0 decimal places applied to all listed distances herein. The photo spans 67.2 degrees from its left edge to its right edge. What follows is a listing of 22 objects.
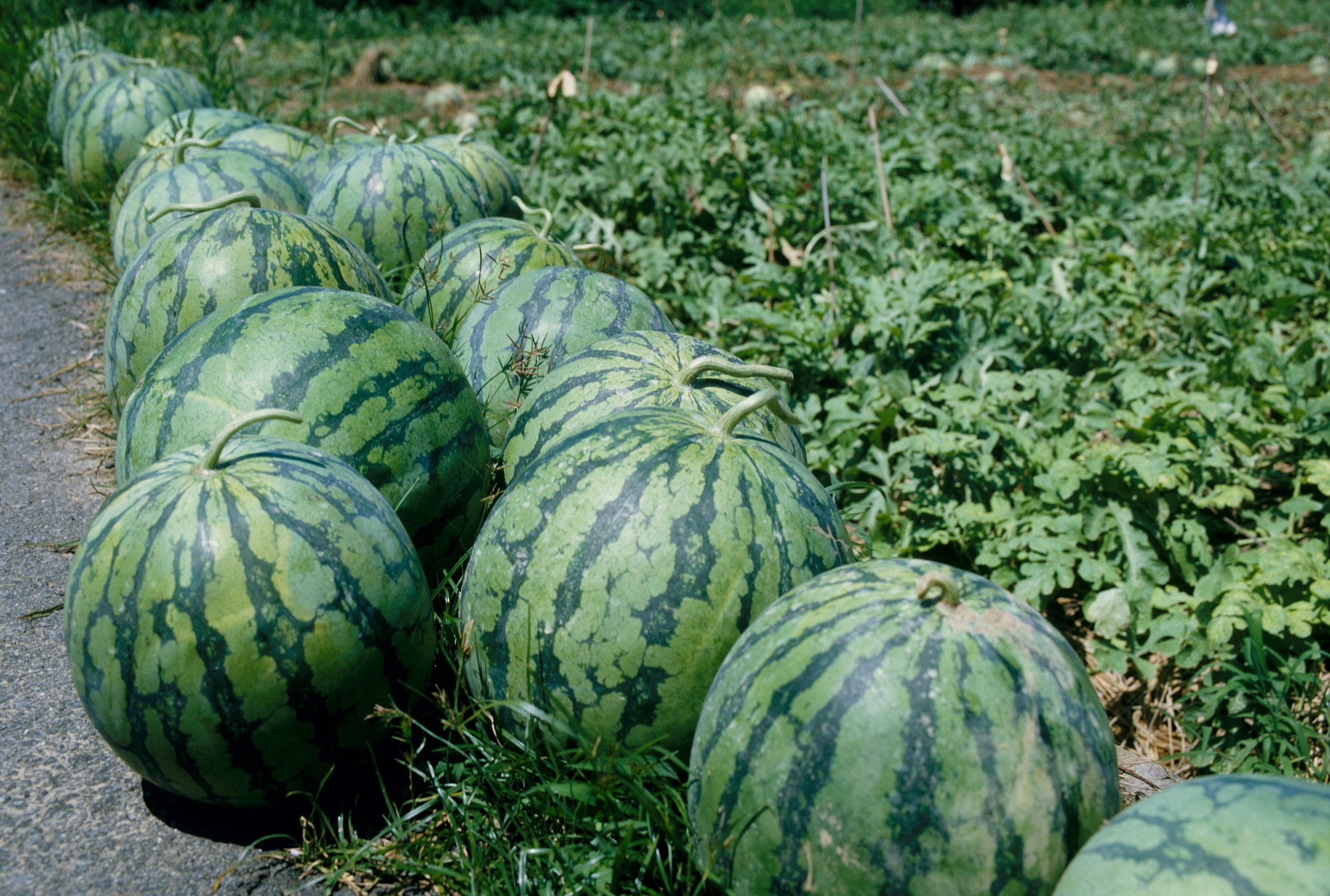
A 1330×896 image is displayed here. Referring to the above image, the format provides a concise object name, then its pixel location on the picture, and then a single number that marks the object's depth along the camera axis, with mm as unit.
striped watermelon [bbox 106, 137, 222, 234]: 3836
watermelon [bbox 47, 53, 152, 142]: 5660
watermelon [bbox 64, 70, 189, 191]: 4953
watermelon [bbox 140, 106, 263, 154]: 4223
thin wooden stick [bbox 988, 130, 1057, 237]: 5680
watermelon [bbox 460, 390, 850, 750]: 1774
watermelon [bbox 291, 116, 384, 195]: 4164
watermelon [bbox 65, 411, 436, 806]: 1646
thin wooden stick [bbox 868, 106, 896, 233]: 4820
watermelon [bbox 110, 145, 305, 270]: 3467
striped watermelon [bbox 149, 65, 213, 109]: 5266
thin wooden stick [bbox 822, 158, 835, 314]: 4516
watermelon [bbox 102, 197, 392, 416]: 2605
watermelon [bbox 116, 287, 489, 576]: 2109
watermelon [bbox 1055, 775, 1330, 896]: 1244
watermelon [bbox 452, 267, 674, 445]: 2723
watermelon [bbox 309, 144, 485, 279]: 3559
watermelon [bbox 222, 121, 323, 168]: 4344
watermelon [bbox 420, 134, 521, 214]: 4109
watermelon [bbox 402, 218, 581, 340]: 3109
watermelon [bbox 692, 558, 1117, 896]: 1407
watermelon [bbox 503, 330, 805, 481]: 2258
